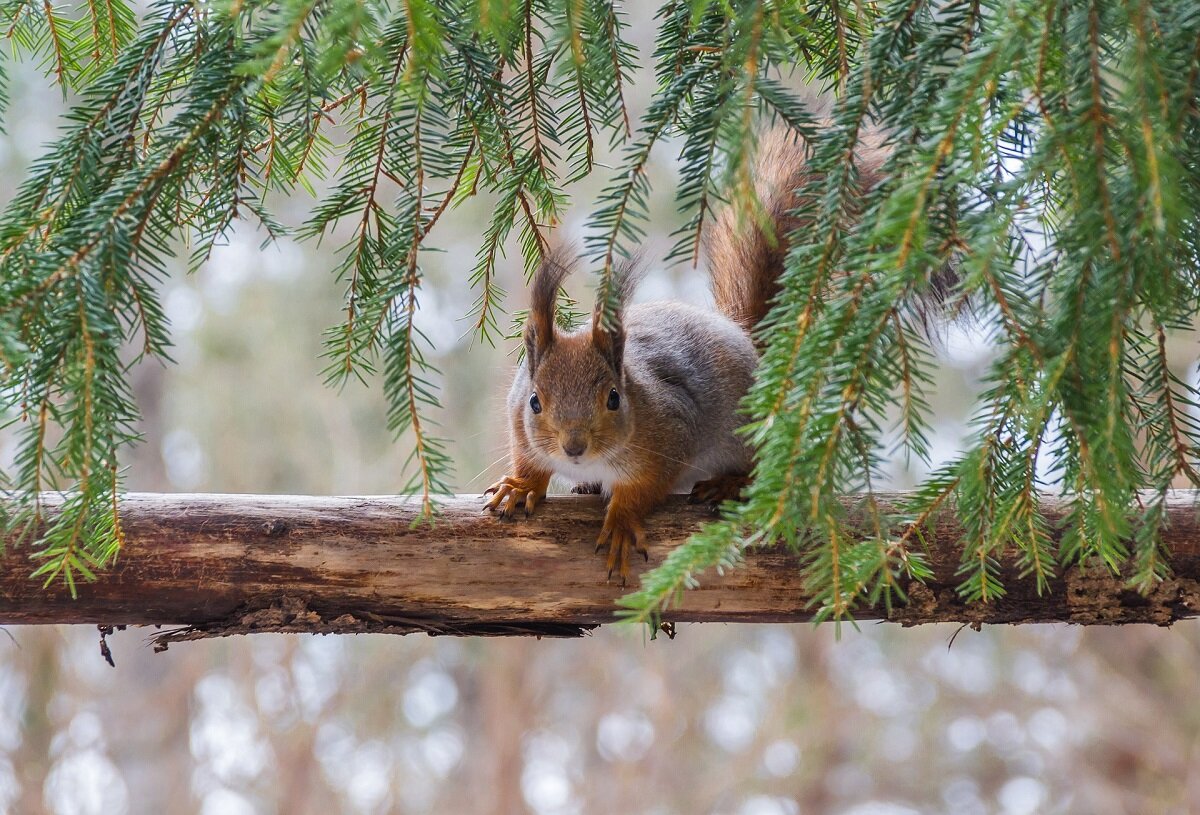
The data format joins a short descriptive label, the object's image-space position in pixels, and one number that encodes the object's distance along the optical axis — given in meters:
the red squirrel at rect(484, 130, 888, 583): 5.49
